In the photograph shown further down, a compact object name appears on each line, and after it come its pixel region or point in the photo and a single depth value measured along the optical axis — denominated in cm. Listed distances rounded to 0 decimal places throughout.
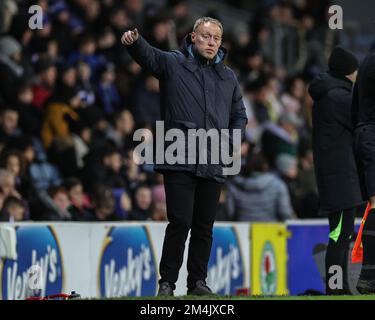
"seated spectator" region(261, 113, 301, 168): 1856
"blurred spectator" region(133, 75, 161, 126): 1741
